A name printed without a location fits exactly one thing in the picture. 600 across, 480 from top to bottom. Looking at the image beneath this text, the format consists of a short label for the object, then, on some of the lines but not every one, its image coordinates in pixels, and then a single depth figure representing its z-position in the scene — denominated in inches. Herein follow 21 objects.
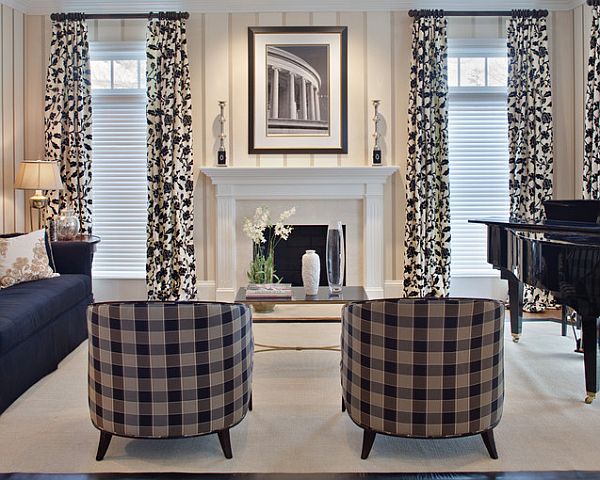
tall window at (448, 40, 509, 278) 255.1
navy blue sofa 140.9
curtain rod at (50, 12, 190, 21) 247.8
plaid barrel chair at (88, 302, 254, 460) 105.9
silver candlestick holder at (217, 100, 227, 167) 250.1
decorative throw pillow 181.5
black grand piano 129.7
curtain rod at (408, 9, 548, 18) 246.4
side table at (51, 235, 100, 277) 206.4
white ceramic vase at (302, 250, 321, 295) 174.2
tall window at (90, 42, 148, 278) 256.2
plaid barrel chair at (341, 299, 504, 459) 104.4
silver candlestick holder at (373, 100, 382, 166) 249.4
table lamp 224.1
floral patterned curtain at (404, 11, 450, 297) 246.8
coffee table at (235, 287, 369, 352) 164.7
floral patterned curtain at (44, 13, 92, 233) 248.2
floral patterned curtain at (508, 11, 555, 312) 246.5
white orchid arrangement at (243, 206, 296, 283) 188.3
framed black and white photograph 251.3
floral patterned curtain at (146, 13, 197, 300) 247.6
